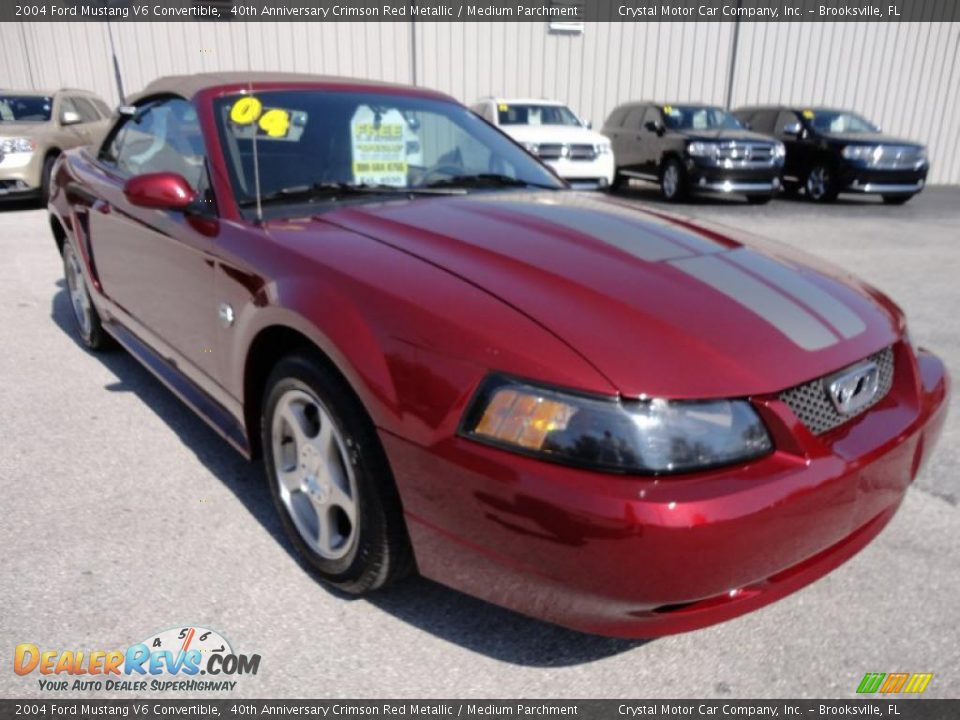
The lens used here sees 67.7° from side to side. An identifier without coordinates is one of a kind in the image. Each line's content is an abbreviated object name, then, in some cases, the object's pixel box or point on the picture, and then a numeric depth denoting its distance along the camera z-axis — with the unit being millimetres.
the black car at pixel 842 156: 12328
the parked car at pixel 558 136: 11273
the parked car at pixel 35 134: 9930
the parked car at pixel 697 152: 11852
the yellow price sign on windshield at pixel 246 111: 2654
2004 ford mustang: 1550
